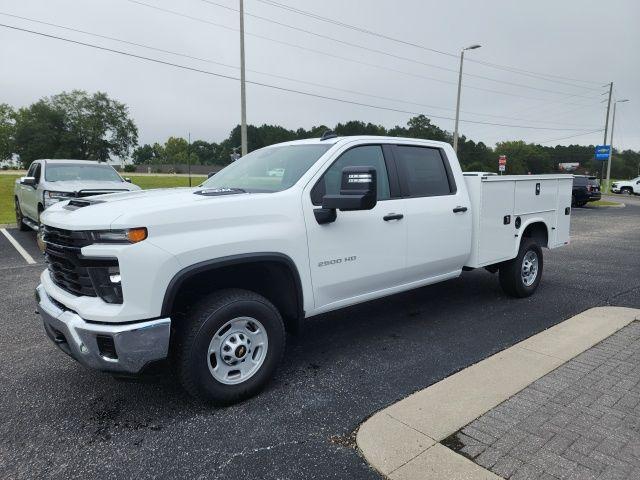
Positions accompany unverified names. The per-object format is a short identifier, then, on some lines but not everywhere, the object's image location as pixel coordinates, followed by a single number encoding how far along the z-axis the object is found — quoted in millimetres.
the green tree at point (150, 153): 121462
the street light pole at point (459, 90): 29311
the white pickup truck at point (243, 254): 2906
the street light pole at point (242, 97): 18469
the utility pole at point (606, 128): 42094
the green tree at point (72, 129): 75875
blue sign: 40688
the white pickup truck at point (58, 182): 9484
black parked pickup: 23766
